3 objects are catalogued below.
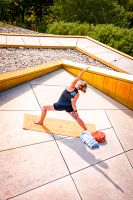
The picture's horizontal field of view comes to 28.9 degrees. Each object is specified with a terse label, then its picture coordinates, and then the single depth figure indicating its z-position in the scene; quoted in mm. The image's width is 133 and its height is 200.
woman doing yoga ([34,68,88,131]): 5176
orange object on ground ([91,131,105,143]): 5607
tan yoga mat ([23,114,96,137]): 5676
